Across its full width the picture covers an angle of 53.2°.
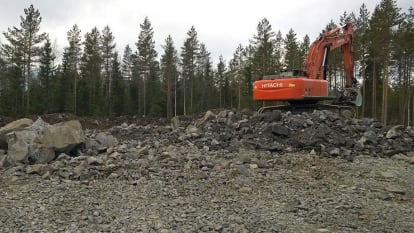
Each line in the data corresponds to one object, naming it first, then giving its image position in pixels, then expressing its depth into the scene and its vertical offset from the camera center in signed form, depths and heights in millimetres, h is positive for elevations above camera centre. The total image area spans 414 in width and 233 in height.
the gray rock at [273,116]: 12873 -237
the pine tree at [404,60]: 30562 +3875
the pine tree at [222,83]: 54241 +3405
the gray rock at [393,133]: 12539 -747
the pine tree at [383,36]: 30188 +5386
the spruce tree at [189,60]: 49000 +5932
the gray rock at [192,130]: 12658 -650
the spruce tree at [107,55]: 46844 +6269
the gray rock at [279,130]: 11914 -609
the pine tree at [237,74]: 47094 +4396
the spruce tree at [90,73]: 42125 +3867
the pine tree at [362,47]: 33031 +4986
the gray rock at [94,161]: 9327 -1173
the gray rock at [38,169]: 8898 -1295
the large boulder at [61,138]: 10281 -723
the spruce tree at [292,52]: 42656 +5929
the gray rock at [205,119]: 14208 -343
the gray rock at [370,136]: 12008 -811
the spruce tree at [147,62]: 46906 +5408
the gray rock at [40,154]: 9844 -1071
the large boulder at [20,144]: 9780 -838
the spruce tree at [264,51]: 39422 +5545
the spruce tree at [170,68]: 45781 +4609
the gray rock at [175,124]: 15169 -556
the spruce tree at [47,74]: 38778 +3435
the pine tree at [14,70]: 35812 +3493
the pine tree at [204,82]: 51875 +3629
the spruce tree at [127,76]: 44431 +4094
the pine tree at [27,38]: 35875 +6275
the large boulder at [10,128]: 10962 -522
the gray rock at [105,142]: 11267 -919
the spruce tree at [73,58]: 41691 +5374
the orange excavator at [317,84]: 14555 +903
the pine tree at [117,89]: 42750 +2198
